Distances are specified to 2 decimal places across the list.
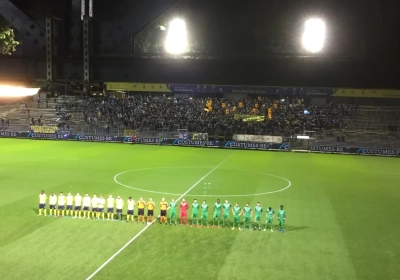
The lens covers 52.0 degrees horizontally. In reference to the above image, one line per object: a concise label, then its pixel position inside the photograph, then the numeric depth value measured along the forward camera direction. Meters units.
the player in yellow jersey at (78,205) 19.01
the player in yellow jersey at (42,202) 19.14
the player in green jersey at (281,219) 17.67
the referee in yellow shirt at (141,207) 18.50
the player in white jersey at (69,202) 19.16
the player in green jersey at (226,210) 17.95
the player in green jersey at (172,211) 18.00
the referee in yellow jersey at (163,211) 18.06
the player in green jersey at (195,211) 18.09
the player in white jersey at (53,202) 19.20
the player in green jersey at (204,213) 17.89
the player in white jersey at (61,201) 19.09
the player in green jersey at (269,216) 17.61
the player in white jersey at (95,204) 18.70
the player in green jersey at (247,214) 17.74
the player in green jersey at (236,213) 17.93
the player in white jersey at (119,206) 18.70
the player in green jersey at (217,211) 17.94
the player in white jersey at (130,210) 18.45
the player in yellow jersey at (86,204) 18.89
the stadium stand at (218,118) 50.47
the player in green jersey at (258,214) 17.91
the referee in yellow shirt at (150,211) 18.38
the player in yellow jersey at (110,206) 18.84
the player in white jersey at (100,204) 18.73
